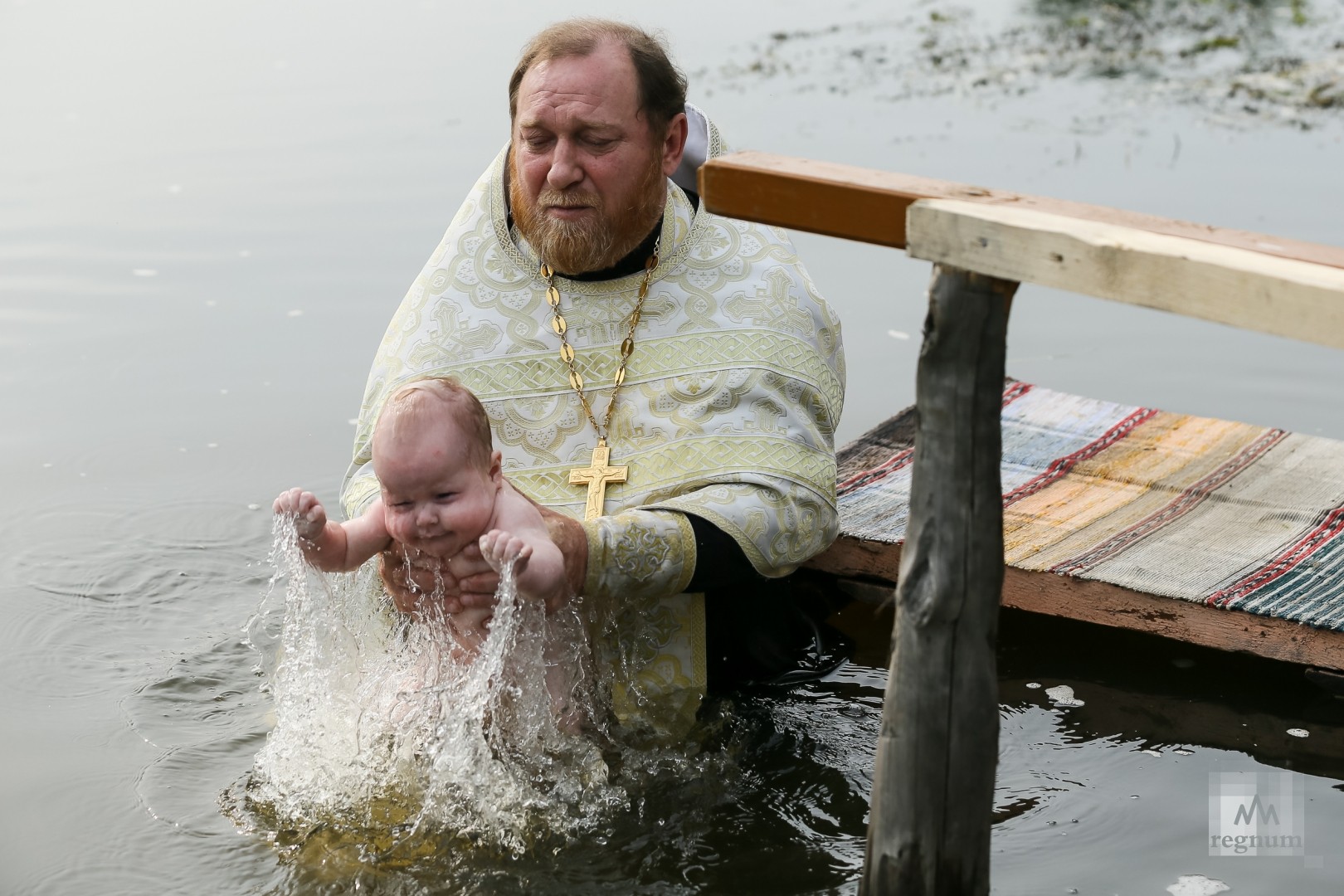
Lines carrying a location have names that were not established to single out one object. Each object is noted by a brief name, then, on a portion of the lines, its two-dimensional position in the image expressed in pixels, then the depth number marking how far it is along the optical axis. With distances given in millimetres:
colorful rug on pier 5164
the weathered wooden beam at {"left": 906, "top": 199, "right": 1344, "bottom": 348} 2781
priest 4633
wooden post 3244
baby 3961
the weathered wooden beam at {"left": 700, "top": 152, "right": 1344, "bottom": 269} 3271
